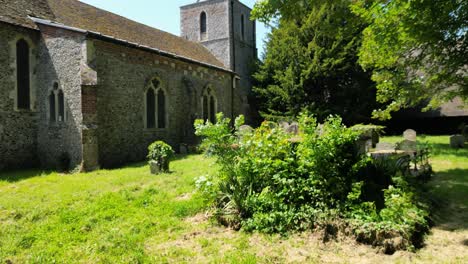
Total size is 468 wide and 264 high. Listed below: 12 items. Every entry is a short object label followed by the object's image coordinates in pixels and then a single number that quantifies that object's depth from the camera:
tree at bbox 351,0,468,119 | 6.54
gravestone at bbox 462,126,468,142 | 18.99
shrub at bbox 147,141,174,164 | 10.19
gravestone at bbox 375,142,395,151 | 10.33
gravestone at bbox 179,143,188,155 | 16.15
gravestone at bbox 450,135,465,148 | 14.83
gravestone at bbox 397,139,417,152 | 9.67
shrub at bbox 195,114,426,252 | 4.99
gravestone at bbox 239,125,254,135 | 6.46
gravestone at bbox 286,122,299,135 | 14.78
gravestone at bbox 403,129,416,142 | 14.33
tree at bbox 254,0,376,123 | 22.47
